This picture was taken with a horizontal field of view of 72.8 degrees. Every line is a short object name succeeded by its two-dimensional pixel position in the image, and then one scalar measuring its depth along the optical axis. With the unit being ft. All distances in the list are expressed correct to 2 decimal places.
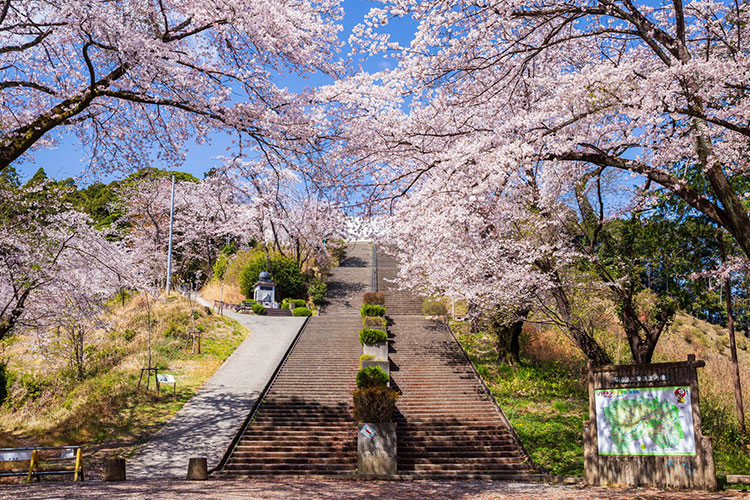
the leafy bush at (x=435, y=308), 80.84
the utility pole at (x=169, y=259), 89.91
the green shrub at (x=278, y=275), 106.83
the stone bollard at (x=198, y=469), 31.50
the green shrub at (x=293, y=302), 96.68
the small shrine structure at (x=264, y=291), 98.71
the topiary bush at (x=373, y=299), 79.10
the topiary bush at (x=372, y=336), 56.44
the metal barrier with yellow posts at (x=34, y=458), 28.99
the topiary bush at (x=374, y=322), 62.54
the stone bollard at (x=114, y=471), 29.96
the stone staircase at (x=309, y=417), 36.19
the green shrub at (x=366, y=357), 52.49
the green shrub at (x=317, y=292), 105.50
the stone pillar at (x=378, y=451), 34.17
